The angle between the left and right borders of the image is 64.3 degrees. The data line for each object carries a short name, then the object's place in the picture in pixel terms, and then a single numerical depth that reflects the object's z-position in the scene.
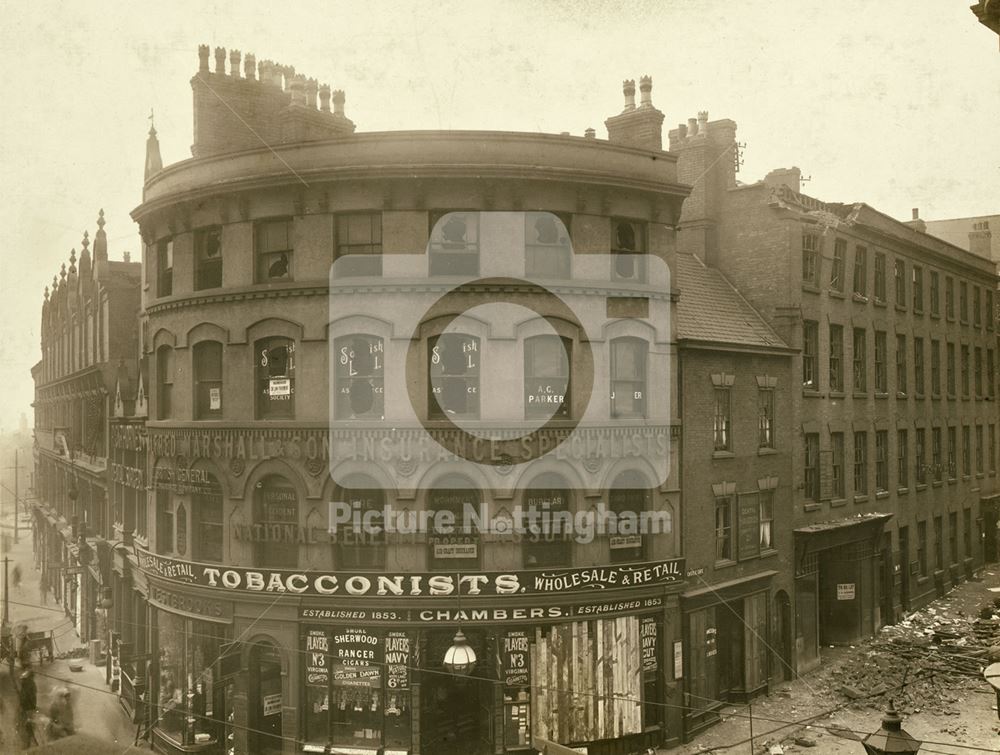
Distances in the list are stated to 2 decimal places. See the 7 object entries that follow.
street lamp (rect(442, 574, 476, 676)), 16.23
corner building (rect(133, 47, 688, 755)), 18.48
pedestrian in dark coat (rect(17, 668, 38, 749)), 20.89
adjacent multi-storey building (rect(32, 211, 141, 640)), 29.72
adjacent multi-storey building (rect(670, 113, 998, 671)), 26.72
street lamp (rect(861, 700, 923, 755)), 9.81
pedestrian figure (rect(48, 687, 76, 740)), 20.73
